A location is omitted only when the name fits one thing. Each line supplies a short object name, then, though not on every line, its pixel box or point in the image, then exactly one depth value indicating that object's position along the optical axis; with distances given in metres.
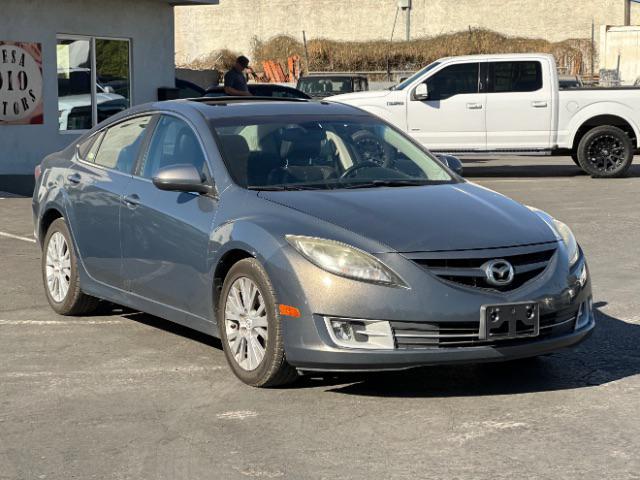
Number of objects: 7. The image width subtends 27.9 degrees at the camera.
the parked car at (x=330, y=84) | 32.31
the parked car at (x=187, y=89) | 25.36
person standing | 21.12
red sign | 21.45
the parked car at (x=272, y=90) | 26.27
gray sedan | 6.25
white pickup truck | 20.22
